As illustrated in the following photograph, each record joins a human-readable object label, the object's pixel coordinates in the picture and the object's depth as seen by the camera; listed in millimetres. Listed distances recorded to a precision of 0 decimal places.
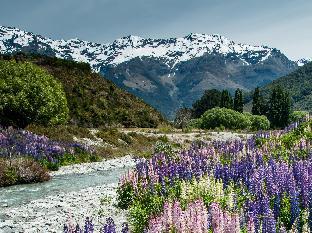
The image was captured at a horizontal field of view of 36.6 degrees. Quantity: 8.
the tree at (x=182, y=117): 121475
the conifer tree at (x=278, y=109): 123938
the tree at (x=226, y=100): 133875
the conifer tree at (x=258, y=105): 135500
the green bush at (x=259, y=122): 101062
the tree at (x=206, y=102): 150625
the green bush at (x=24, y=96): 45625
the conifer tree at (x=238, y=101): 133862
